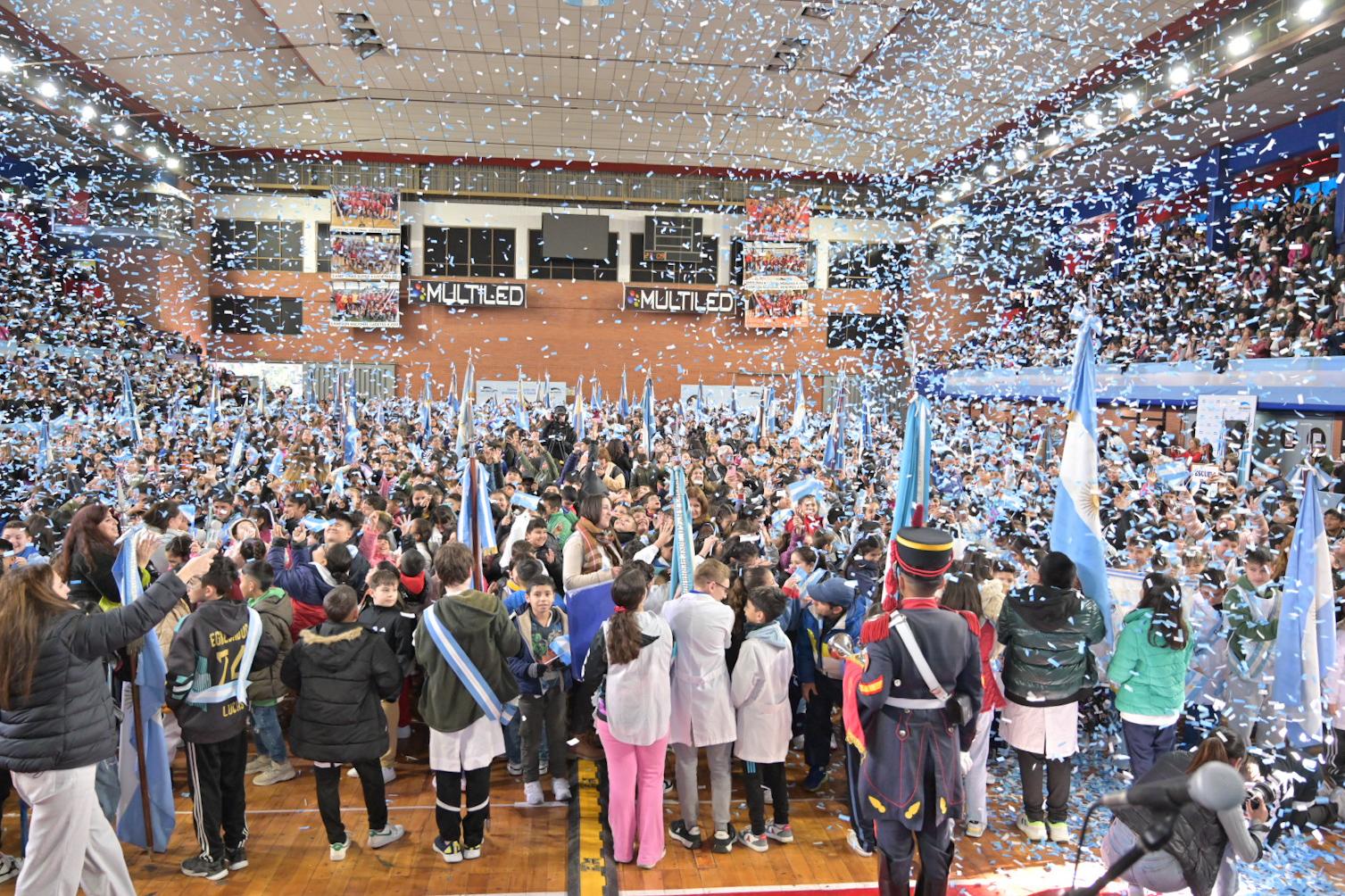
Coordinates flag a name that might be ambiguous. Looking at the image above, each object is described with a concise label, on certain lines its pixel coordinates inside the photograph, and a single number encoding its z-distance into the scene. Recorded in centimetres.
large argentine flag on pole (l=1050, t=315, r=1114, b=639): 428
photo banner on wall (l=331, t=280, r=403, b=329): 2406
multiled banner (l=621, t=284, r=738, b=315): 2539
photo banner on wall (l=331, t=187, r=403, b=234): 2372
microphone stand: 121
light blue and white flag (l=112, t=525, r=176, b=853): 405
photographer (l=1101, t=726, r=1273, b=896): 290
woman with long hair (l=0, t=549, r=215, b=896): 311
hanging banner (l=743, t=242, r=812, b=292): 2452
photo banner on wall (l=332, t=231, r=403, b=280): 2388
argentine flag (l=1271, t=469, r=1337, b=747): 422
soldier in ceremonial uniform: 310
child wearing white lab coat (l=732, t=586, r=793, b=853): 432
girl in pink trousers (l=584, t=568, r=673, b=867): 399
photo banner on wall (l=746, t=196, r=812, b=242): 2444
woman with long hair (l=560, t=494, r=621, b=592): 507
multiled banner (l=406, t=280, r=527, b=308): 2455
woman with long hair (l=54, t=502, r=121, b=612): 398
